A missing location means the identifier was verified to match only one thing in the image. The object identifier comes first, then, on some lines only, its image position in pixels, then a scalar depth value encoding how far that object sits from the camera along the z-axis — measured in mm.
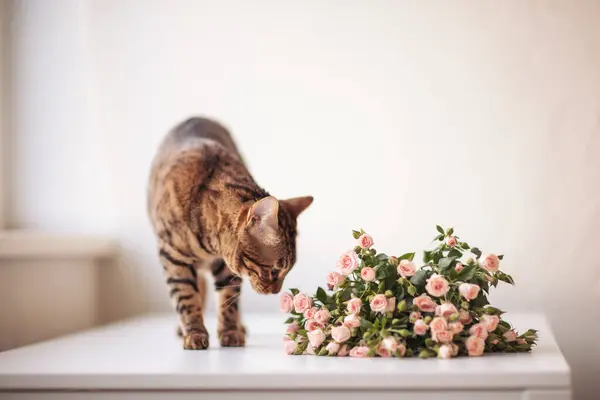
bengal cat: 1400
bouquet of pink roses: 1317
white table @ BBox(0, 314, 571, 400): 1130
